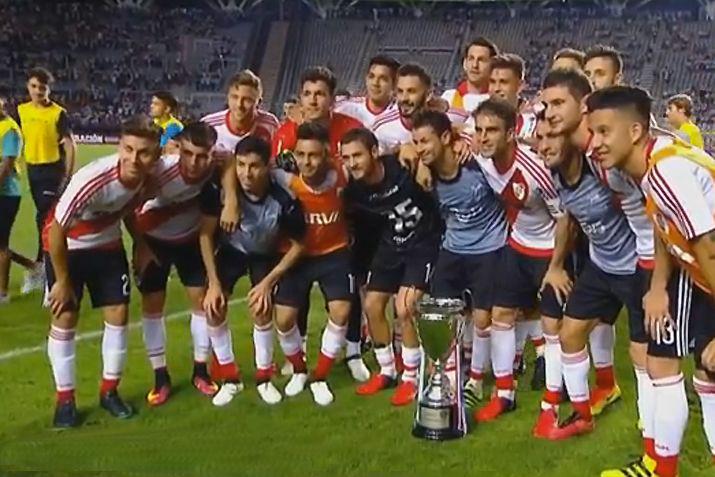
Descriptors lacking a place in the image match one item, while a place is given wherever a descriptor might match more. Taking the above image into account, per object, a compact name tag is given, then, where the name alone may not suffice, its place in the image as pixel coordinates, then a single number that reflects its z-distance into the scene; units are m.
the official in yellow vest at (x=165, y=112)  10.50
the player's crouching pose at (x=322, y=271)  6.34
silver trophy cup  5.57
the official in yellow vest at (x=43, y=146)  9.78
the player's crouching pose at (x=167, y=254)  6.14
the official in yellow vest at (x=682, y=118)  12.35
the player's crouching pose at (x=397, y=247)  6.28
